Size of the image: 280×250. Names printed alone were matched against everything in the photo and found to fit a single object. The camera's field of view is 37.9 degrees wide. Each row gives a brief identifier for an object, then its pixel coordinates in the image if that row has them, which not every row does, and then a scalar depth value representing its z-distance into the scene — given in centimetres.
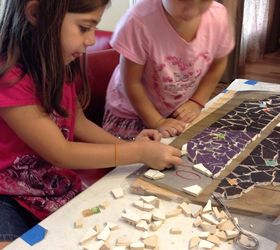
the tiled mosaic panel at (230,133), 84
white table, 62
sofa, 134
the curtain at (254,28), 308
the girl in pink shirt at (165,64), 111
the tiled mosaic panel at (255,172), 73
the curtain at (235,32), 285
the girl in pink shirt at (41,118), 77
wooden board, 69
